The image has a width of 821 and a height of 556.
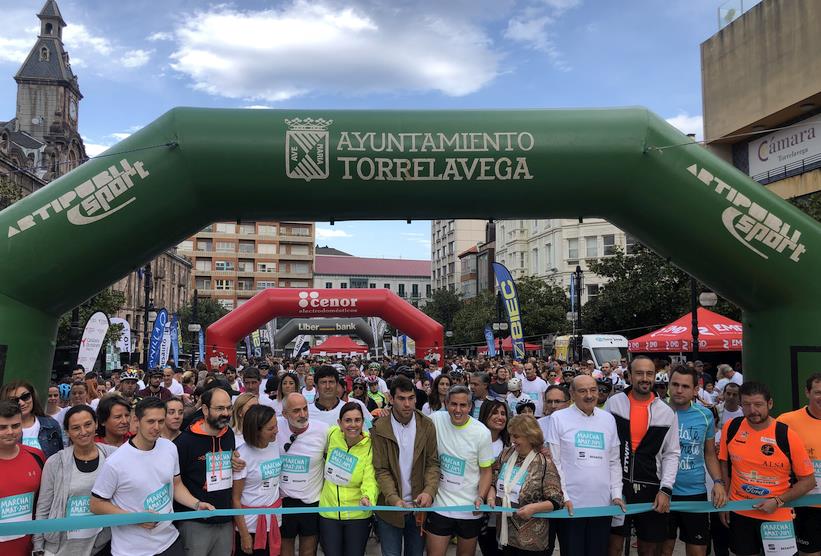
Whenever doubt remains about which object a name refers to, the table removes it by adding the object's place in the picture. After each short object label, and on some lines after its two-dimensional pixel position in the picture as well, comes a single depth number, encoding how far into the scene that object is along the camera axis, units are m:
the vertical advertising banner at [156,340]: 16.55
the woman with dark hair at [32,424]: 5.36
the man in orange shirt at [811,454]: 5.07
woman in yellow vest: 4.95
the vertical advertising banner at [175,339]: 20.94
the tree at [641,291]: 29.22
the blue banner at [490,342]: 27.64
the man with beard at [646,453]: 5.21
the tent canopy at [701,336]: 17.38
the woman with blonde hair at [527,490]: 4.73
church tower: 58.39
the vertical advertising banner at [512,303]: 17.30
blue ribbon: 4.14
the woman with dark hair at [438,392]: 8.83
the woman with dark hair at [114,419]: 4.89
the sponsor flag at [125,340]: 16.67
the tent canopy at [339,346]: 38.88
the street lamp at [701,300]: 15.22
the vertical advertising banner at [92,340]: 11.90
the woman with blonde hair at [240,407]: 5.23
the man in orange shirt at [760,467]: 4.90
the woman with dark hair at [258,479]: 4.86
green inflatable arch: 6.77
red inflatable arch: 21.09
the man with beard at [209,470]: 4.56
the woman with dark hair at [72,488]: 4.27
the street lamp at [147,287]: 19.04
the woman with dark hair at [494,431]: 5.57
